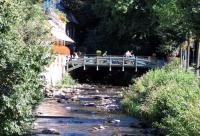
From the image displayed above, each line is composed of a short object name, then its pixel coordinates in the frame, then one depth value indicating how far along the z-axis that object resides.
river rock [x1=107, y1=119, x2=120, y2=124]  31.28
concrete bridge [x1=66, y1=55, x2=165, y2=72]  64.69
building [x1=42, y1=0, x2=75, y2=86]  56.19
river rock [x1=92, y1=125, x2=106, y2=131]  28.44
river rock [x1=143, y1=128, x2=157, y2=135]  26.50
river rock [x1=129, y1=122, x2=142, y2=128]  29.17
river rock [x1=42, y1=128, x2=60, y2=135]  26.34
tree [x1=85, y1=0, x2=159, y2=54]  70.94
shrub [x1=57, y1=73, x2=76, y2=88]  59.68
